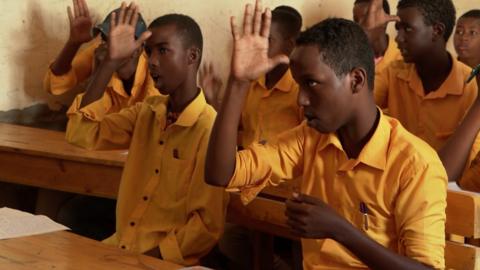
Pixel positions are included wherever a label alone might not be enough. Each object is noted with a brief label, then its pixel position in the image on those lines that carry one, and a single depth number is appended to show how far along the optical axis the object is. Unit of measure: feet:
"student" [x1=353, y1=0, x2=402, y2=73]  12.28
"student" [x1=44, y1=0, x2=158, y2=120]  12.59
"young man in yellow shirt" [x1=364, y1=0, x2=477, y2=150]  9.19
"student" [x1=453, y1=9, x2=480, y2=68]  12.38
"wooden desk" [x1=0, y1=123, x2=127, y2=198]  10.13
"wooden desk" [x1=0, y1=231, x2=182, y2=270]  5.85
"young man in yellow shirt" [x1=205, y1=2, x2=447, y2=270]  5.53
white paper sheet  6.73
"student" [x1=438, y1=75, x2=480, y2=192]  7.63
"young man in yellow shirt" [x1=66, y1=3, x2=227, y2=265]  7.77
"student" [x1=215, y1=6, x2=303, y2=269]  11.69
